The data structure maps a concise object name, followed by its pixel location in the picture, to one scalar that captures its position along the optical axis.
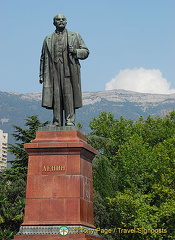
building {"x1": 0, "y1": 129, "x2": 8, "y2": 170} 186.88
